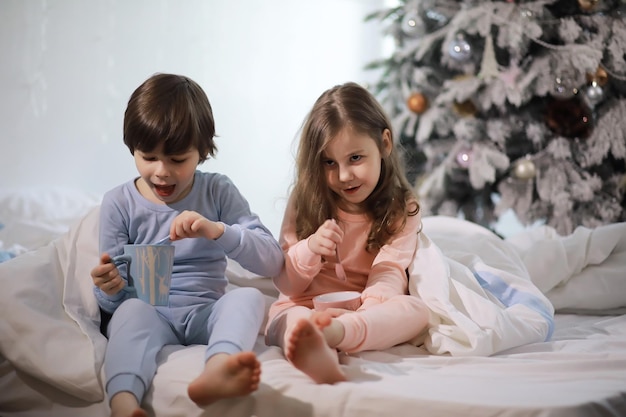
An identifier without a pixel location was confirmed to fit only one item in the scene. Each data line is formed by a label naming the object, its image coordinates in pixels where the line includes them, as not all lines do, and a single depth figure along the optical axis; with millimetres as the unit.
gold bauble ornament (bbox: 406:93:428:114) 3219
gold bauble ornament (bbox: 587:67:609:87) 2879
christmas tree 2939
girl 1479
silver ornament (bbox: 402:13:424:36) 3254
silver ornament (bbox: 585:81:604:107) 2861
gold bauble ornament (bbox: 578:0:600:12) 2865
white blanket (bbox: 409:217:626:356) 1435
